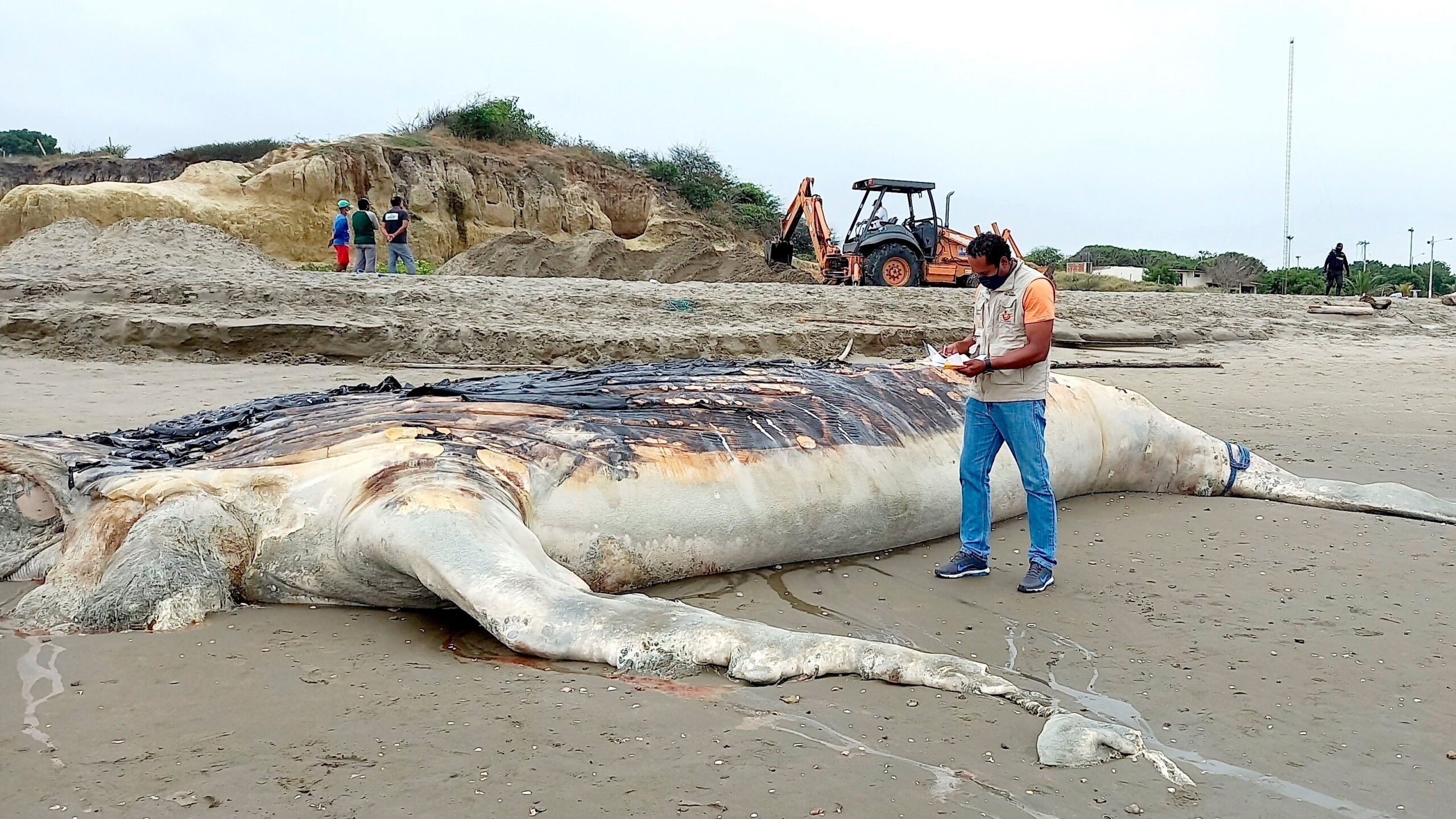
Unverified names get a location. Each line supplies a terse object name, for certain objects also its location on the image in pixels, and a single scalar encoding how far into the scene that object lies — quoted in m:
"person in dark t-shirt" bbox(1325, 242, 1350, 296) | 25.05
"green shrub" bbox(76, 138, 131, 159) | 30.40
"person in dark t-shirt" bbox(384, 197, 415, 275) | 16.38
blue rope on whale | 5.73
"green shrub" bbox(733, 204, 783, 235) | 35.50
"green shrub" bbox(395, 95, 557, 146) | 31.94
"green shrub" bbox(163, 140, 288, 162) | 28.42
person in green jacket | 16.64
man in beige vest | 4.19
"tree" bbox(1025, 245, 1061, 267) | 51.66
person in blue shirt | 17.91
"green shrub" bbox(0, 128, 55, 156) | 37.50
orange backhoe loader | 21.03
